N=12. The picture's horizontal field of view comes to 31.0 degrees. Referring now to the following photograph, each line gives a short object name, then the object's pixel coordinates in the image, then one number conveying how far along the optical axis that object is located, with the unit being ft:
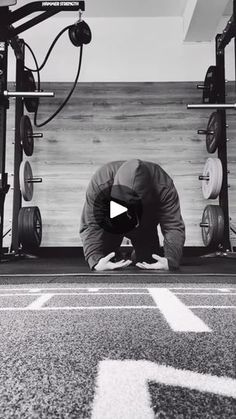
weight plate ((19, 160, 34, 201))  11.36
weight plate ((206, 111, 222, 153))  11.63
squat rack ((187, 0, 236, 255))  11.61
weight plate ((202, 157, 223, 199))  11.23
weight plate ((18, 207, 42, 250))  11.35
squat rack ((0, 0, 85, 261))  9.55
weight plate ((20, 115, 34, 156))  11.58
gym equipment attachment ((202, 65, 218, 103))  12.05
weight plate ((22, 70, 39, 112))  11.94
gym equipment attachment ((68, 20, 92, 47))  10.80
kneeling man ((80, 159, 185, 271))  6.59
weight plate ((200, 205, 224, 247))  11.07
